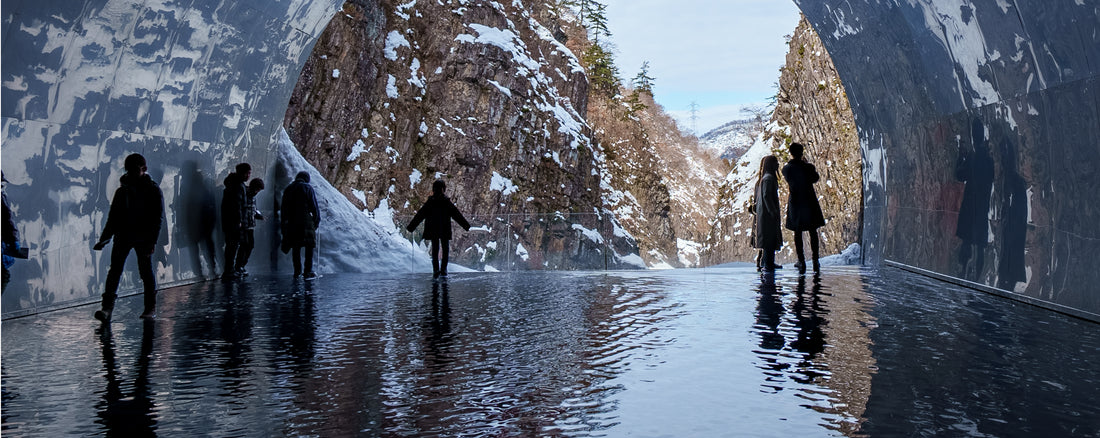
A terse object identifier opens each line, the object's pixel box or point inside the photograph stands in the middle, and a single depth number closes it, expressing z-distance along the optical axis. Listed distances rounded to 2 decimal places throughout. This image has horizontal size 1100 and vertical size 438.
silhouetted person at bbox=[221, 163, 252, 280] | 15.09
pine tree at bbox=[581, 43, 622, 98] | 74.88
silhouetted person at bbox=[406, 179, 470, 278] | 16.06
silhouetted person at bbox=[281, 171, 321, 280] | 15.85
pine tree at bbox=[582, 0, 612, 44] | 78.88
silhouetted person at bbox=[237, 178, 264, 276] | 15.68
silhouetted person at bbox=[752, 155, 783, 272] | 14.43
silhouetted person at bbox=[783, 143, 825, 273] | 13.84
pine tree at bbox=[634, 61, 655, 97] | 91.62
